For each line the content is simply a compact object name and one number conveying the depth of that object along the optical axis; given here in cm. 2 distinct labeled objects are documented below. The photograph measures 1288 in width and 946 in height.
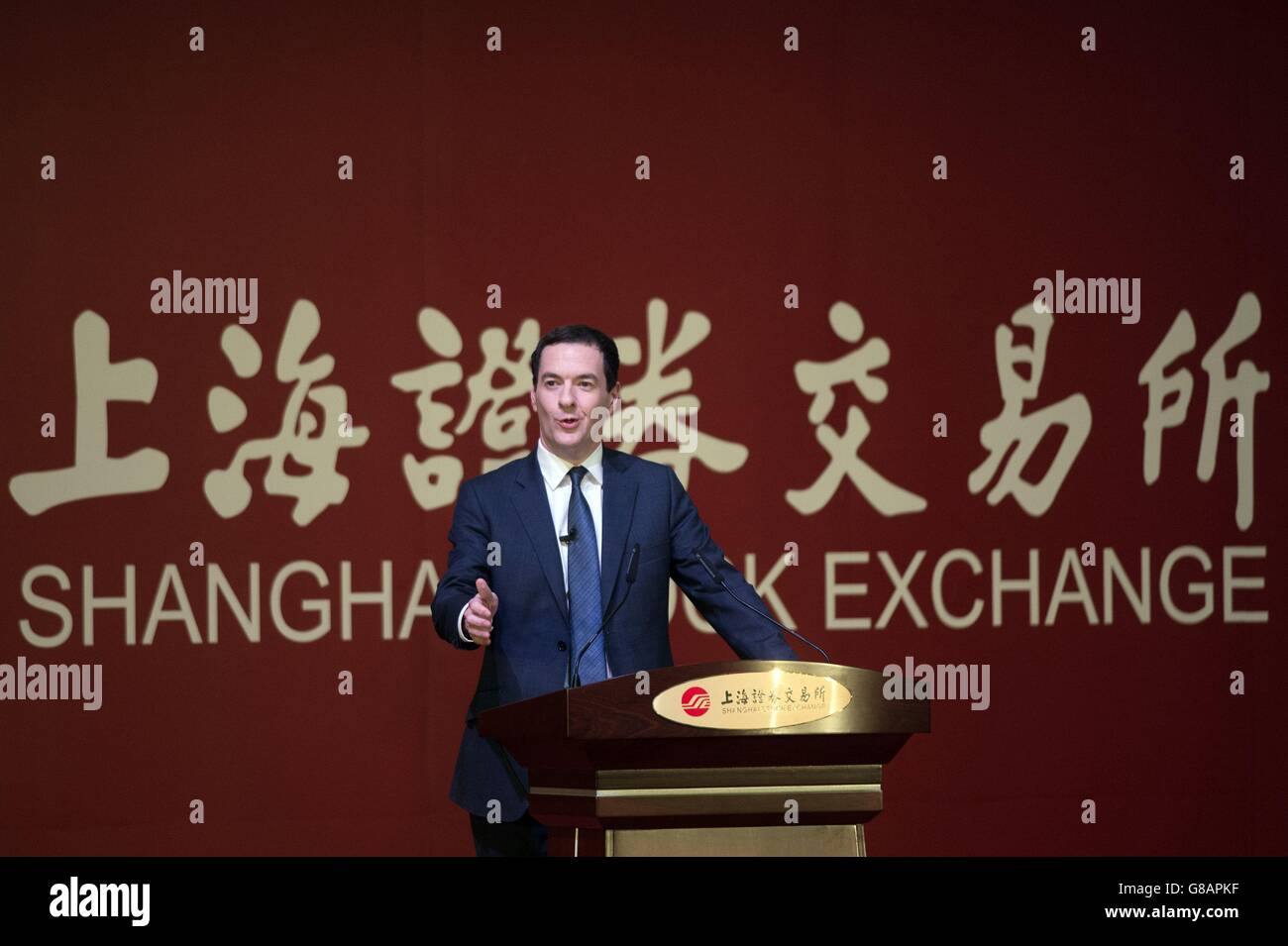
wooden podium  851
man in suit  902
